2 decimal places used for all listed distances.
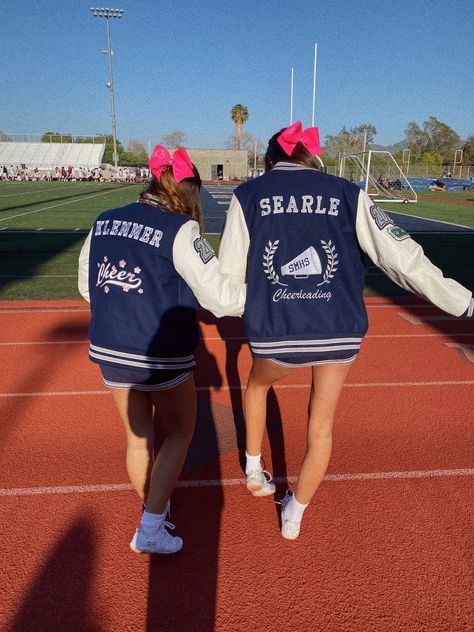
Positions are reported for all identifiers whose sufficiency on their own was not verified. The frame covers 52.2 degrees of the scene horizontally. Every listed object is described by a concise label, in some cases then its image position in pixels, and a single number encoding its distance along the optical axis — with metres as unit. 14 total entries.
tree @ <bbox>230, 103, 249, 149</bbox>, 86.00
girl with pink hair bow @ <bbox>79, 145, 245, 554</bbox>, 1.98
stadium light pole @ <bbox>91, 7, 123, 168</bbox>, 62.31
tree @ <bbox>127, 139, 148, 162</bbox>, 124.89
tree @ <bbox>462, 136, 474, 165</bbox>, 75.03
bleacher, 76.62
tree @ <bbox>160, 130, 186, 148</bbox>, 101.97
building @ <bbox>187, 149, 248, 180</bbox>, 75.88
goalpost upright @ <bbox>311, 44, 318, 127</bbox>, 27.57
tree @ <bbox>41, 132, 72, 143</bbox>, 86.31
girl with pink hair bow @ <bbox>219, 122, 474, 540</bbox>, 2.05
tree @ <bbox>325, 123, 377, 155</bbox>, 87.74
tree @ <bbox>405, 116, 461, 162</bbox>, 87.00
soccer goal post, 32.28
